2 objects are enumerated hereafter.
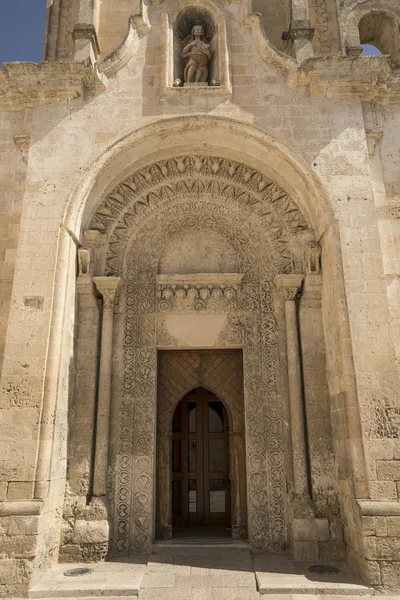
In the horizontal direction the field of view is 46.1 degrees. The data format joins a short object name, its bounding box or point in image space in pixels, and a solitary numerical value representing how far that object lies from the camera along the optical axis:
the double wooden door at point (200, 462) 7.35
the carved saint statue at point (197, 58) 7.68
